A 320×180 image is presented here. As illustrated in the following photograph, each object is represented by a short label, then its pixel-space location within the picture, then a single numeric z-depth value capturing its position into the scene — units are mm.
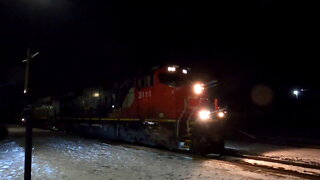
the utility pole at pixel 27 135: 5199
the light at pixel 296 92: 33375
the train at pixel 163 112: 12523
